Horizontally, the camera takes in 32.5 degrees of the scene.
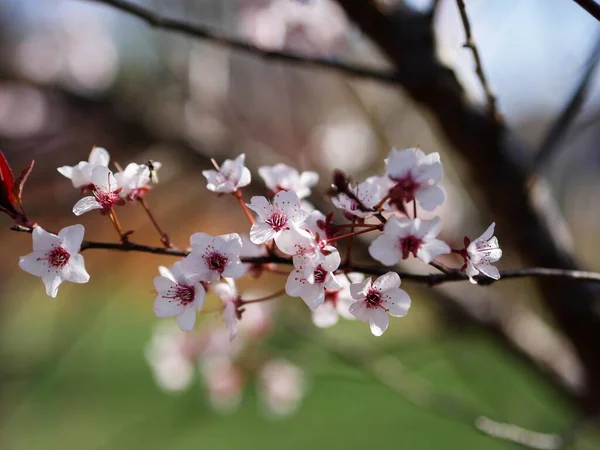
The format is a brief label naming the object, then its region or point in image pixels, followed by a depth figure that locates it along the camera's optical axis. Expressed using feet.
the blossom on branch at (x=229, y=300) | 1.19
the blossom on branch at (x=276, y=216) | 1.11
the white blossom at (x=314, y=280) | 1.09
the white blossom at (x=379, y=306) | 1.13
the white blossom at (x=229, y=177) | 1.20
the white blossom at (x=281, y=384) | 4.78
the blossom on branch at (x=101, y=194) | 1.15
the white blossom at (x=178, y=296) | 1.16
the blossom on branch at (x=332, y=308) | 1.26
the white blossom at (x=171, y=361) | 4.62
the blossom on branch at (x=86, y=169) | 1.18
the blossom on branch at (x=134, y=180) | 1.20
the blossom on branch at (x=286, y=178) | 1.27
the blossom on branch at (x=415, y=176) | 1.12
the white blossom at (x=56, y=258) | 1.12
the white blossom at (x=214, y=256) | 1.12
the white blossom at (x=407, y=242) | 1.08
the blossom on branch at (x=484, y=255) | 1.10
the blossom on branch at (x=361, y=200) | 1.13
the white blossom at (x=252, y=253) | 1.21
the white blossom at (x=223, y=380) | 4.39
